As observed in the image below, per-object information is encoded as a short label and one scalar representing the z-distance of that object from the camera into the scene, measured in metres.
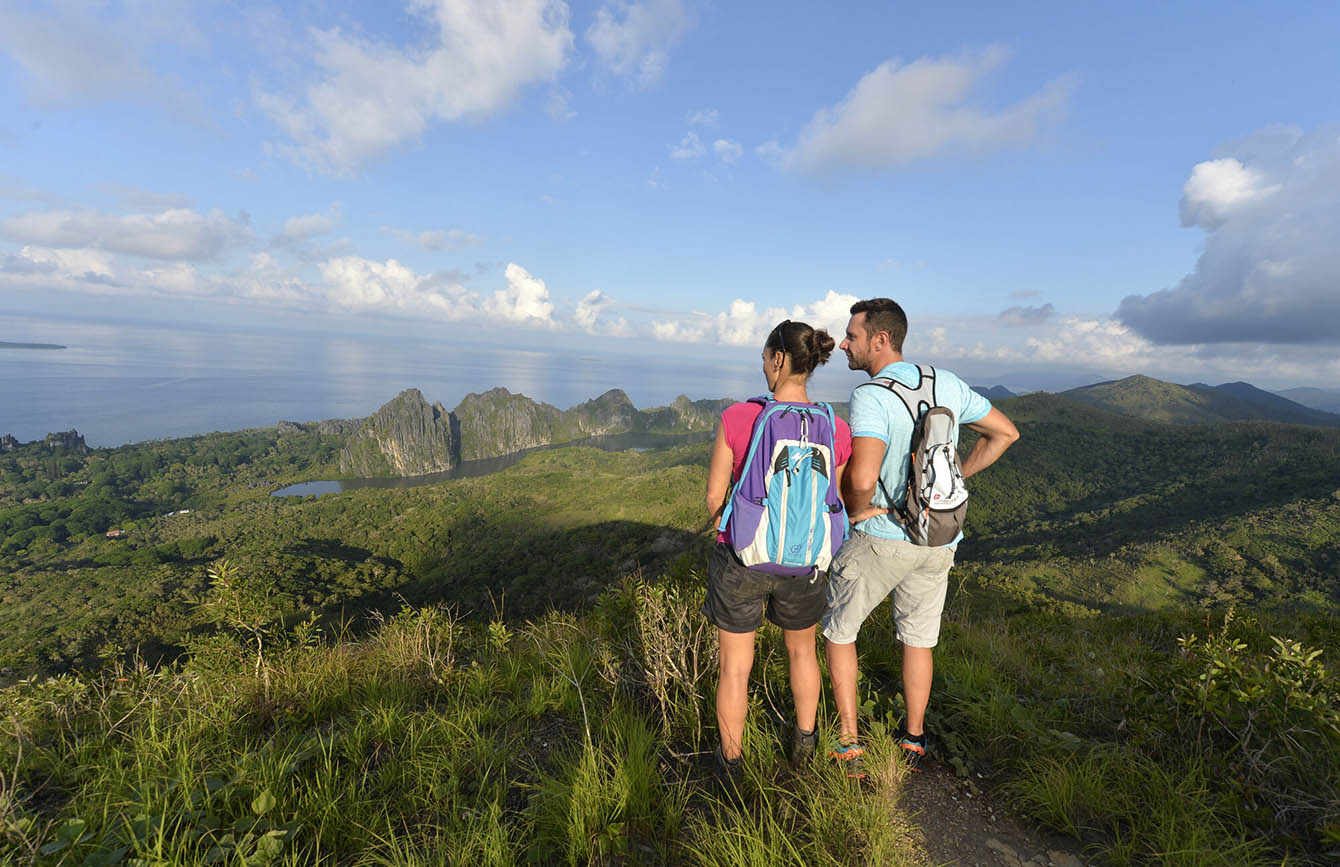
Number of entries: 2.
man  2.53
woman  2.35
